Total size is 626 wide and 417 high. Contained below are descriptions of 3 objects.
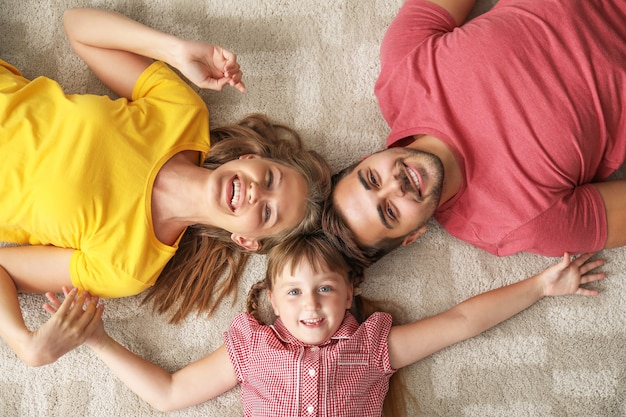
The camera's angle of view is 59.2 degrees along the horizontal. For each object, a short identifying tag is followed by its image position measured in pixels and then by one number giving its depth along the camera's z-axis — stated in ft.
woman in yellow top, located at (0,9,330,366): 4.17
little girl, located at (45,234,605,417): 4.20
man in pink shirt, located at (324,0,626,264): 4.17
